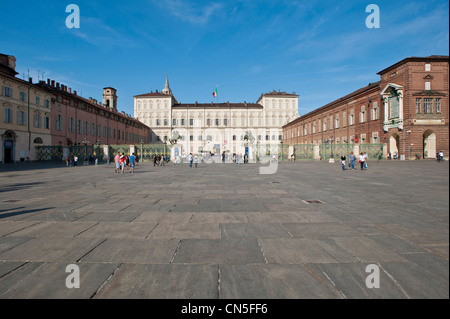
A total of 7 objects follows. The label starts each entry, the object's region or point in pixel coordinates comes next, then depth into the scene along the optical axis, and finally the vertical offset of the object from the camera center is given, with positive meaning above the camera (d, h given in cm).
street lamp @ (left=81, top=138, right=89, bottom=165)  4244 +285
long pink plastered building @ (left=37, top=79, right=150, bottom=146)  3761 +660
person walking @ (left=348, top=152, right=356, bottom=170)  1841 -28
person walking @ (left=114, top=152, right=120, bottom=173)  1659 -27
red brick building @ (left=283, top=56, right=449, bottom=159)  2630 +570
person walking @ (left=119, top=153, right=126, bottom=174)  1629 -23
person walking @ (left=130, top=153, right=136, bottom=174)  1644 -34
